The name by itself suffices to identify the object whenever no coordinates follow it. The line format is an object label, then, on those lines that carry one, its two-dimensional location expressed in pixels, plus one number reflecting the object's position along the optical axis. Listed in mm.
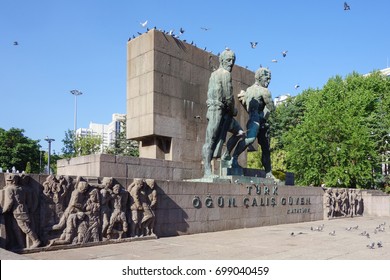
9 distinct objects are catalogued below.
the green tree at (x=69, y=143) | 52438
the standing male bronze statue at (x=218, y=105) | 12039
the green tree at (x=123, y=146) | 34228
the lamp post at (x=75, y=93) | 56094
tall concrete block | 15000
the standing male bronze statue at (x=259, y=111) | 13841
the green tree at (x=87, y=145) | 48625
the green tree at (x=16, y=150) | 54062
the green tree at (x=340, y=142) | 30656
